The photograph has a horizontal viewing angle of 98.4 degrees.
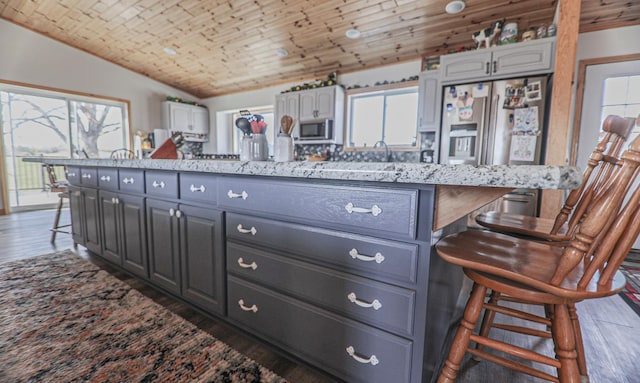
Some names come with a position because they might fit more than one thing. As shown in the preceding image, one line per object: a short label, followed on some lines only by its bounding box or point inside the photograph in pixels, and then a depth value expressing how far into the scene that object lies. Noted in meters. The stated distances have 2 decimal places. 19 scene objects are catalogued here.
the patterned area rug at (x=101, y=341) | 1.19
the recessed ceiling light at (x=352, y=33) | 3.78
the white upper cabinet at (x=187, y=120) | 6.27
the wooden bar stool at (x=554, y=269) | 0.67
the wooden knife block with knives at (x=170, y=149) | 2.02
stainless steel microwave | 4.57
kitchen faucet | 4.32
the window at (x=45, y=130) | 4.89
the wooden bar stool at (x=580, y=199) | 1.07
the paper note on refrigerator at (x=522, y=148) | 2.69
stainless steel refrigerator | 2.68
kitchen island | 0.84
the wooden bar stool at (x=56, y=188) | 3.04
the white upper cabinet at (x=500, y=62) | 2.65
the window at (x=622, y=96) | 3.01
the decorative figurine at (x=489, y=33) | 3.04
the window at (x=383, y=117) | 4.27
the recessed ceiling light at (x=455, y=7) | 2.98
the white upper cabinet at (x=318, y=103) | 4.55
